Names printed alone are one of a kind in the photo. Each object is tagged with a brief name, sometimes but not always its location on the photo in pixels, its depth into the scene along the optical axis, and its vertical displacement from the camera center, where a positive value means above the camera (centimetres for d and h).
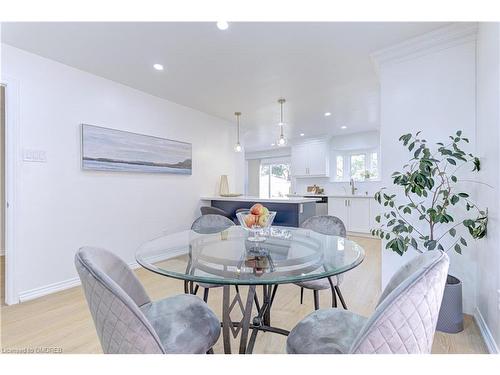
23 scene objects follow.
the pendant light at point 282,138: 375 +68
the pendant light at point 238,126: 440 +115
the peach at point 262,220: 175 -23
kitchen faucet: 608 -6
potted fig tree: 186 -20
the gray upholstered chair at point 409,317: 78 -40
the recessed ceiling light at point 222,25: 198 +123
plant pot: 186 -89
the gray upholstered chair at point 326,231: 183 -39
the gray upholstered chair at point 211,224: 230 -35
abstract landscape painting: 292 +43
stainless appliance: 615 -50
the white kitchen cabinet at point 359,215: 544 -61
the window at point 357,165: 600 +49
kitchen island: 353 -30
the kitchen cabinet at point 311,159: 639 +68
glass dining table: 115 -39
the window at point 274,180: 839 +19
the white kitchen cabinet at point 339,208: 572 -50
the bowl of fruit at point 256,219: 175 -22
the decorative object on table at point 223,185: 466 +1
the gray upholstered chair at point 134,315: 85 -51
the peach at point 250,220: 175 -23
